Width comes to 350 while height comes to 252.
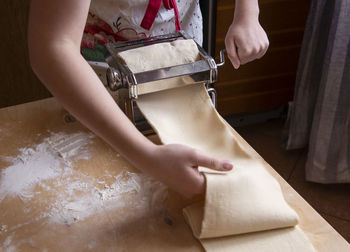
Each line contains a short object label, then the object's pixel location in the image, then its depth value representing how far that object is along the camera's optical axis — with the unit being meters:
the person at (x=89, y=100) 0.61
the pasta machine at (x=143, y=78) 0.79
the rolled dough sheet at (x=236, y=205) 0.64
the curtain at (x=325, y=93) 1.40
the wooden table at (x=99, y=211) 0.66
